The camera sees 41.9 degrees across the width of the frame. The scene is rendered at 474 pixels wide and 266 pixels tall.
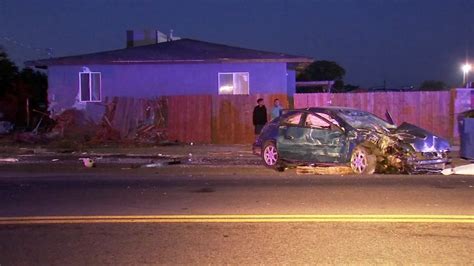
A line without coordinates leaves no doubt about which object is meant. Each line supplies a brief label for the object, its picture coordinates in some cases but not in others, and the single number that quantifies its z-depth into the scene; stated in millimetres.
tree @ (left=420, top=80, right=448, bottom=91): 61225
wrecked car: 12328
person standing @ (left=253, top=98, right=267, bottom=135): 18406
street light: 28767
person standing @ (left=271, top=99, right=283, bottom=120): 18422
